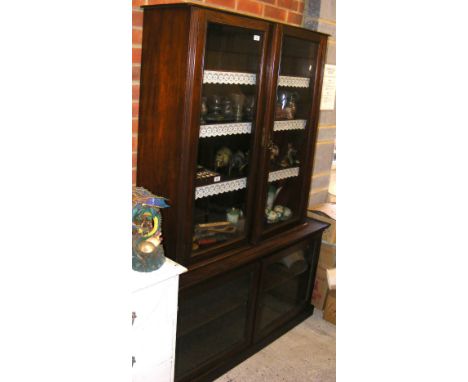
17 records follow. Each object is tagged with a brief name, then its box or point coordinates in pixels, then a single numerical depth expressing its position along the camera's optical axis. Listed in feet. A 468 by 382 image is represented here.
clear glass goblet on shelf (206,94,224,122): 5.77
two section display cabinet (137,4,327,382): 5.20
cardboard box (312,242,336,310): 8.47
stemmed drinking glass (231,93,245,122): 6.15
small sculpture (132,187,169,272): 5.07
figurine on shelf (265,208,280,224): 7.33
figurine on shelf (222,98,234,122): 6.00
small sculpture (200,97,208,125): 5.54
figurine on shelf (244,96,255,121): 6.17
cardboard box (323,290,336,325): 8.49
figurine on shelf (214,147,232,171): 6.26
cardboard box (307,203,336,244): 8.41
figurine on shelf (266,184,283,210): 7.41
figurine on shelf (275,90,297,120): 6.79
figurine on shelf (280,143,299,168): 7.43
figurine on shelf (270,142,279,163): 7.02
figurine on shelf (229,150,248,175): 6.47
